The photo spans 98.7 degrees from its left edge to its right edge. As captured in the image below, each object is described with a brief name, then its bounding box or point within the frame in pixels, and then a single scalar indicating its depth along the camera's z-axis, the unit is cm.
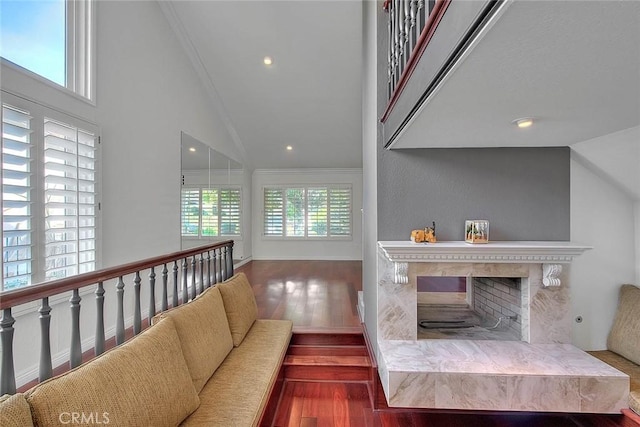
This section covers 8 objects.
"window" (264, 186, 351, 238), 684
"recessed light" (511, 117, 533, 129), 160
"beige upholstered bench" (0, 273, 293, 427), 92
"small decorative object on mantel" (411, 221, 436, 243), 210
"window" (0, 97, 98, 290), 179
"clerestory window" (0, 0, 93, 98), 188
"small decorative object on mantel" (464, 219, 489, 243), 211
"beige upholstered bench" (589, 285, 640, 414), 217
